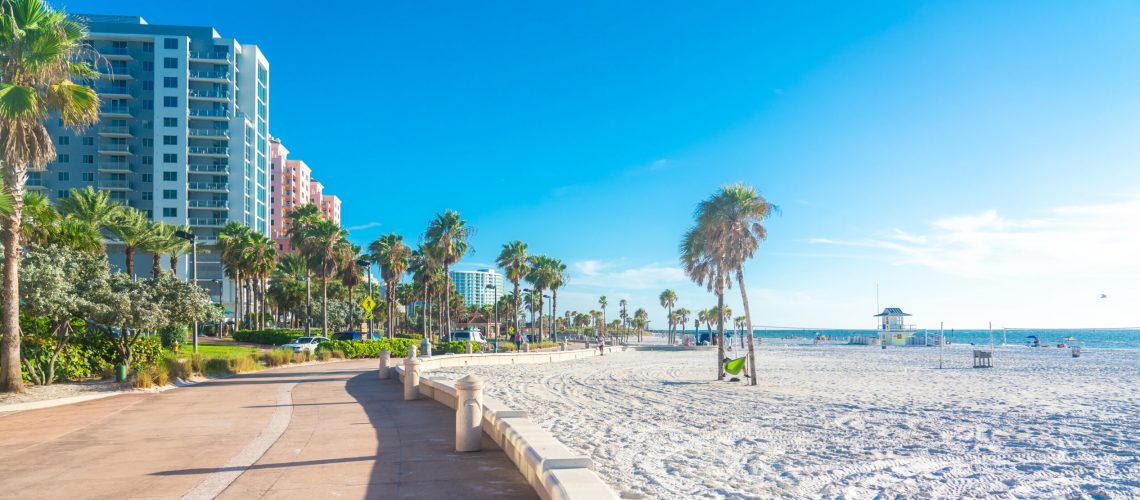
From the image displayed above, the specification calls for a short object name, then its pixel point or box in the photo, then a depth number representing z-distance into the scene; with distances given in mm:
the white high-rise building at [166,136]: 88875
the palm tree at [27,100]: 16500
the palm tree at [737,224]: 27562
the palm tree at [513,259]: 73312
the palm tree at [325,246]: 53438
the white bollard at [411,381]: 16109
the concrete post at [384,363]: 22438
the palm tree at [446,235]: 59062
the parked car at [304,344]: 37297
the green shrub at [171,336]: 33031
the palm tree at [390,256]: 65250
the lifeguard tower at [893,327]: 92375
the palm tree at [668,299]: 136375
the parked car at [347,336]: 46375
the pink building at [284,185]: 138250
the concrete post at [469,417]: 8945
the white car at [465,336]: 54000
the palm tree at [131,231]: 35969
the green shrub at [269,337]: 54503
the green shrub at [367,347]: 38875
